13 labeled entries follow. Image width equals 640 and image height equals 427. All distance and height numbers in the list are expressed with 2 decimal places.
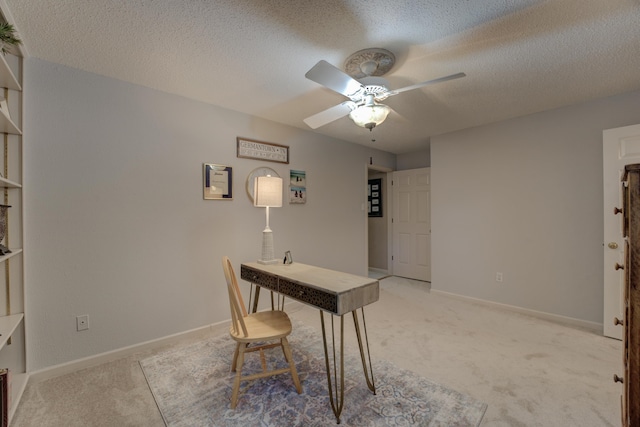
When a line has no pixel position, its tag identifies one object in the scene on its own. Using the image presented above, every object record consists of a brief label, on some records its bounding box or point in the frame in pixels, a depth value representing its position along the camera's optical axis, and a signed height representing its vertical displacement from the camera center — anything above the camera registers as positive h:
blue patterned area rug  1.57 -1.16
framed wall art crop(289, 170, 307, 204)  3.44 +0.34
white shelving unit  1.81 -0.14
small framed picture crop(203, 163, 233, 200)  2.73 +0.33
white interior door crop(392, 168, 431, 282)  4.64 -0.19
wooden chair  1.67 -0.75
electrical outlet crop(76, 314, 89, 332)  2.11 -0.83
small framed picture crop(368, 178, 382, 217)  5.40 +0.32
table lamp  2.24 +0.14
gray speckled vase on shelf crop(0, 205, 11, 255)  1.50 -0.04
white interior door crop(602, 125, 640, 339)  2.47 -0.04
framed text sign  3.00 +0.72
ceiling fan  1.61 +0.80
